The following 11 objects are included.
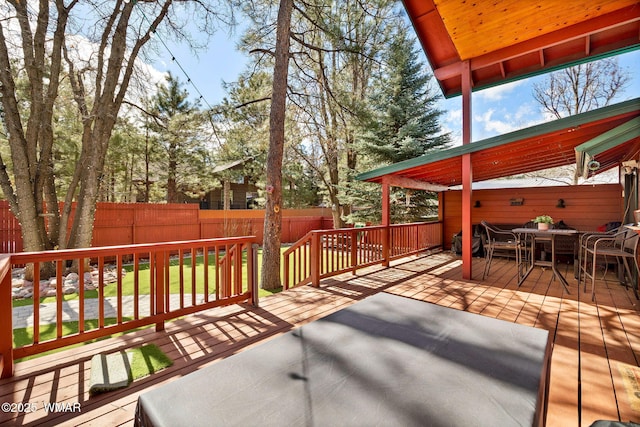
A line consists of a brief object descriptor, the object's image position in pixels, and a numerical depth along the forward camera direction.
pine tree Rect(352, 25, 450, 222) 9.31
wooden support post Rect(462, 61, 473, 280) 4.87
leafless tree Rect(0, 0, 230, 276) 5.71
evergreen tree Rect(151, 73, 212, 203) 12.30
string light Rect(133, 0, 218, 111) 7.15
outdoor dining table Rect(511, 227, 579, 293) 4.35
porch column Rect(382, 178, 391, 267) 6.12
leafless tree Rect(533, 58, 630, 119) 11.98
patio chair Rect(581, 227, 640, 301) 3.70
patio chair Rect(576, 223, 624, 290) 4.49
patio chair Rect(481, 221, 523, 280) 4.87
